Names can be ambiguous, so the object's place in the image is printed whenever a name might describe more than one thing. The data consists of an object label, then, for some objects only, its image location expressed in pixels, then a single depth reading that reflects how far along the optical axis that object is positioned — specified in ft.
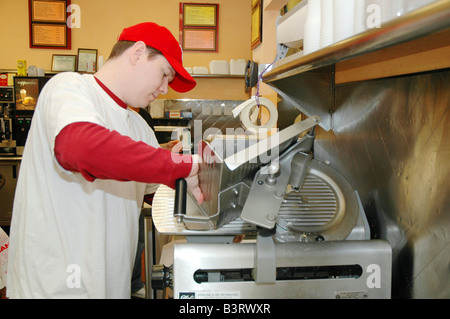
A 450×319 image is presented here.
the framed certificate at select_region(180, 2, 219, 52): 16.69
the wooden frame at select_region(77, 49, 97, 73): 16.03
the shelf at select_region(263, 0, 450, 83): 1.41
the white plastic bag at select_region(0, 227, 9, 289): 6.62
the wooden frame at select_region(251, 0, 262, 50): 9.78
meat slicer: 2.91
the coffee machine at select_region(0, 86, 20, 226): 14.44
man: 2.84
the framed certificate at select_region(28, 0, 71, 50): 16.25
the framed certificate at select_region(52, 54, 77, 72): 16.17
